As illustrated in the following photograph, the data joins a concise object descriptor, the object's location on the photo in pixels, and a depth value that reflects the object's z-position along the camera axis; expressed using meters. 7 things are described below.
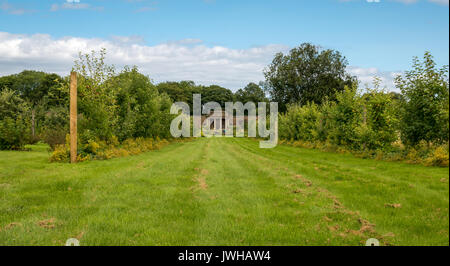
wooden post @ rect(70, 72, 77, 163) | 12.68
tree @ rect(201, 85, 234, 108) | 83.94
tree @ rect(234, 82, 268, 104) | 72.66
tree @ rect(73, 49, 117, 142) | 14.97
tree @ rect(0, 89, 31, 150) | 19.23
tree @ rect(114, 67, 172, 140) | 19.81
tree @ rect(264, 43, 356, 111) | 45.62
